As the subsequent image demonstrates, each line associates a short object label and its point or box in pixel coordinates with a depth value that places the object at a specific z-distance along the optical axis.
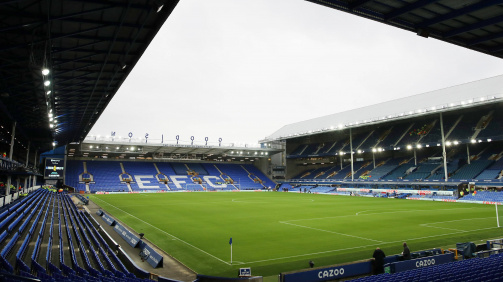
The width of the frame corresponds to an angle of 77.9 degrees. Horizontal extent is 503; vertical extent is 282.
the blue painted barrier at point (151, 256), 13.13
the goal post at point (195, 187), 72.75
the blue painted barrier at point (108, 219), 22.23
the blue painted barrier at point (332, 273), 10.38
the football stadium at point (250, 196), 10.35
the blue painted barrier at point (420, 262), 11.77
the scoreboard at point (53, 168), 55.91
